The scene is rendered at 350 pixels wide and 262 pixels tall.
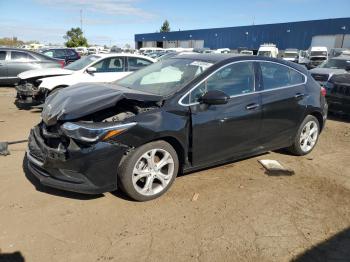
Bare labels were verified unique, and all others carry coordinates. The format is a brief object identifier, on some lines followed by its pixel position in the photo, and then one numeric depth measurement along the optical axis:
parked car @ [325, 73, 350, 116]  8.94
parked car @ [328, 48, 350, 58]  29.74
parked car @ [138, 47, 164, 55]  44.47
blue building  45.09
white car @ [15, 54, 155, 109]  8.93
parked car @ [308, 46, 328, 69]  30.98
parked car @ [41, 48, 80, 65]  20.02
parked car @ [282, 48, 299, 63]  33.88
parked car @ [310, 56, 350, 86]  11.62
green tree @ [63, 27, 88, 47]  65.06
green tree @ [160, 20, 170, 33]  95.56
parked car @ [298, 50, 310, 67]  28.34
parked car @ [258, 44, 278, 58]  35.08
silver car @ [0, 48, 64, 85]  13.01
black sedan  3.70
